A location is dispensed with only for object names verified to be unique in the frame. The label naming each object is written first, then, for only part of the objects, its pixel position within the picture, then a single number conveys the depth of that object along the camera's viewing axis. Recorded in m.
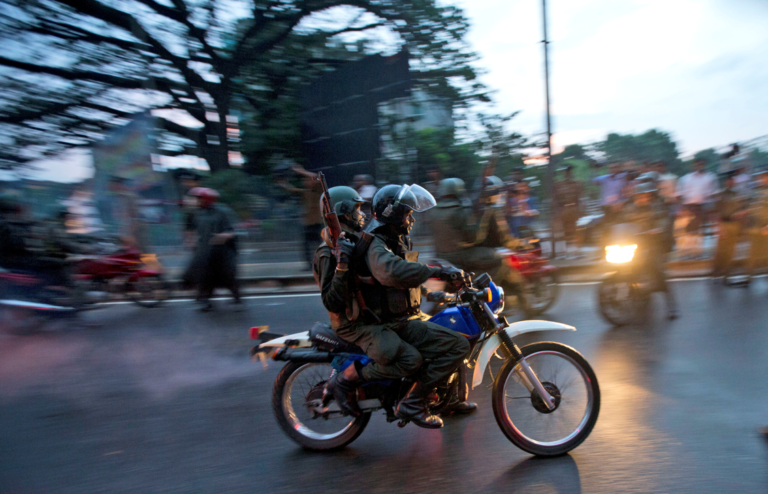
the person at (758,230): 8.09
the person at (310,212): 9.79
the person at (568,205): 11.48
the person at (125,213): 9.77
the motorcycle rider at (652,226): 6.32
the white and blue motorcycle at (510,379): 3.27
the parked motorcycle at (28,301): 6.68
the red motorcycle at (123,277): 7.89
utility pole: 10.43
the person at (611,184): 10.34
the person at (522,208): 9.64
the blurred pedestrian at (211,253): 8.00
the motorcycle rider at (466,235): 6.03
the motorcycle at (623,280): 6.24
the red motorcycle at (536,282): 6.70
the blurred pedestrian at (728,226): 8.22
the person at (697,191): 10.40
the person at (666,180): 10.65
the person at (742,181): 8.64
